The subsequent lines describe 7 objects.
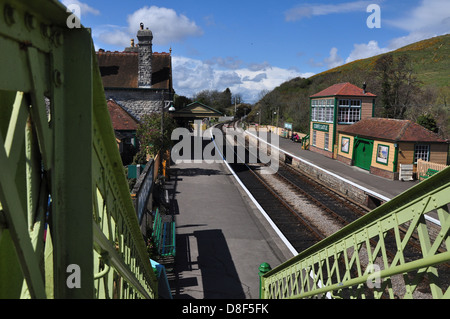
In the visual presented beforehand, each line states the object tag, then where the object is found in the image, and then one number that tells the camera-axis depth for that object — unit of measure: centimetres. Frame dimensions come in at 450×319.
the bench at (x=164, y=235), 1096
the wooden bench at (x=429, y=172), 1966
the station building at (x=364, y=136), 2144
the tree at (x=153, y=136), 2184
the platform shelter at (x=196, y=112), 2789
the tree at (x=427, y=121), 2873
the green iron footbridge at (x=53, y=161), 116
